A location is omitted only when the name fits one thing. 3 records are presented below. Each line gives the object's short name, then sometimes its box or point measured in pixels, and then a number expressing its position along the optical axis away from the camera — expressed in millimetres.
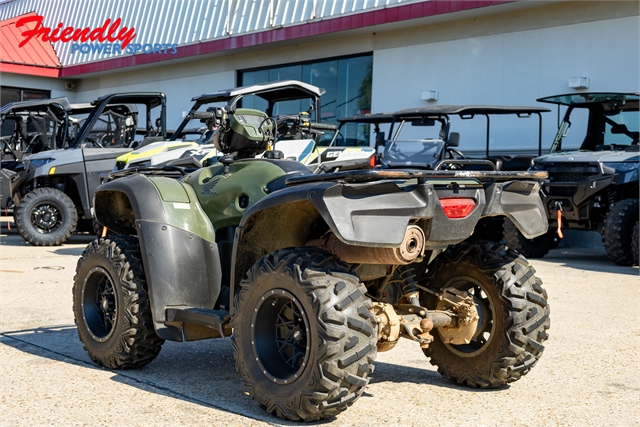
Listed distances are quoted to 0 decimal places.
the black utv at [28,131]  15016
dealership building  15336
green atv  3750
